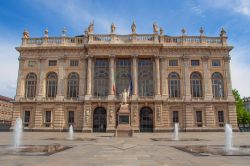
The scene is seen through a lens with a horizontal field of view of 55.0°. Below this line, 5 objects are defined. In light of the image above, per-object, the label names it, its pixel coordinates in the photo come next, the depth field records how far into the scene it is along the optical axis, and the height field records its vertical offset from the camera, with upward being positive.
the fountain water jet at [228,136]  14.86 -1.45
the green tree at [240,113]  59.31 +0.09
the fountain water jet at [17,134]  15.44 -1.27
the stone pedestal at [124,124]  27.59 -1.19
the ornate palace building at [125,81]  40.97 +5.78
